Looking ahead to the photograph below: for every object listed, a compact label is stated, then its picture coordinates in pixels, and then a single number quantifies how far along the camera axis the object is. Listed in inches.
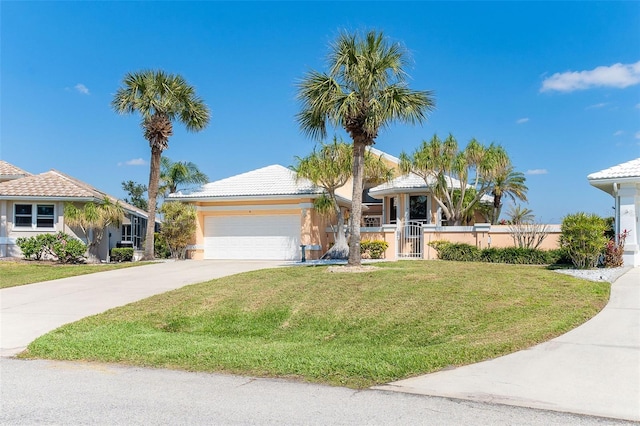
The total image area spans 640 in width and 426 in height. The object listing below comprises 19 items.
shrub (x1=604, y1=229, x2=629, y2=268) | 625.0
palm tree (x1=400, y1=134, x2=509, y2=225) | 901.2
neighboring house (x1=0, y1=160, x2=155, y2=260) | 1001.5
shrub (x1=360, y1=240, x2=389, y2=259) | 927.0
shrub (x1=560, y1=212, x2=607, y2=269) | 603.2
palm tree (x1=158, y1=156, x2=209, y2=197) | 1670.8
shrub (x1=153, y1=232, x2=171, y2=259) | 1097.4
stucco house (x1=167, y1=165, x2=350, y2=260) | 975.0
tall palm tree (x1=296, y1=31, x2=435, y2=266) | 607.2
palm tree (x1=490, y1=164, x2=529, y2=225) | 1093.7
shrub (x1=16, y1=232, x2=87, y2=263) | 963.3
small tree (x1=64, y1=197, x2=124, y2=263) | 976.9
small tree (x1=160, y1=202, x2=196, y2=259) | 1008.9
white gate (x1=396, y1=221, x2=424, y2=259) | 945.2
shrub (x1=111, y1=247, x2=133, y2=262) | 1083.9
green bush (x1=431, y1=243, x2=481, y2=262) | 824.9
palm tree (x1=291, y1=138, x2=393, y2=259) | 866.1
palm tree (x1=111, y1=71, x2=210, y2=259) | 962.7
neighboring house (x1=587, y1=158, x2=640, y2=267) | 654.5
